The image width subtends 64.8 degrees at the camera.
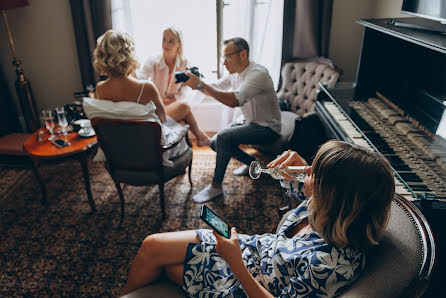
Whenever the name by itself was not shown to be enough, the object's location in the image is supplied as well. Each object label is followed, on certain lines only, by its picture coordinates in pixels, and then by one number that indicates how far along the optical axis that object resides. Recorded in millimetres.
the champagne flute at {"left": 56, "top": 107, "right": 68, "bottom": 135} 2609
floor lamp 3385
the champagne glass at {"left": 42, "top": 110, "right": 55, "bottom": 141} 2615
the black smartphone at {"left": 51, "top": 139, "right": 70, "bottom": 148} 2486
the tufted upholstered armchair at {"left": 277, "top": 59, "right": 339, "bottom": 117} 3186
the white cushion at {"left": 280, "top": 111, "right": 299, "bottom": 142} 2883
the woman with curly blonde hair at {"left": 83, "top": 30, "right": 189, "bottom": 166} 2266
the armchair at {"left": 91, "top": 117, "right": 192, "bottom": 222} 2113
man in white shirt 2562
